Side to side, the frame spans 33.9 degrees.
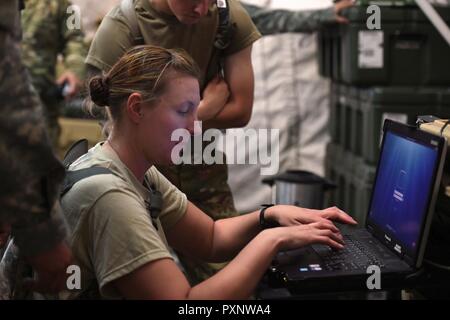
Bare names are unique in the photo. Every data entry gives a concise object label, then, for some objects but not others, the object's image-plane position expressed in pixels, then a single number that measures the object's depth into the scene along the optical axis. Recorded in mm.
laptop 1511
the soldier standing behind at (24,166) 1169
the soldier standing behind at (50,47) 3396
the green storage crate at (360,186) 3398
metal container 3547
